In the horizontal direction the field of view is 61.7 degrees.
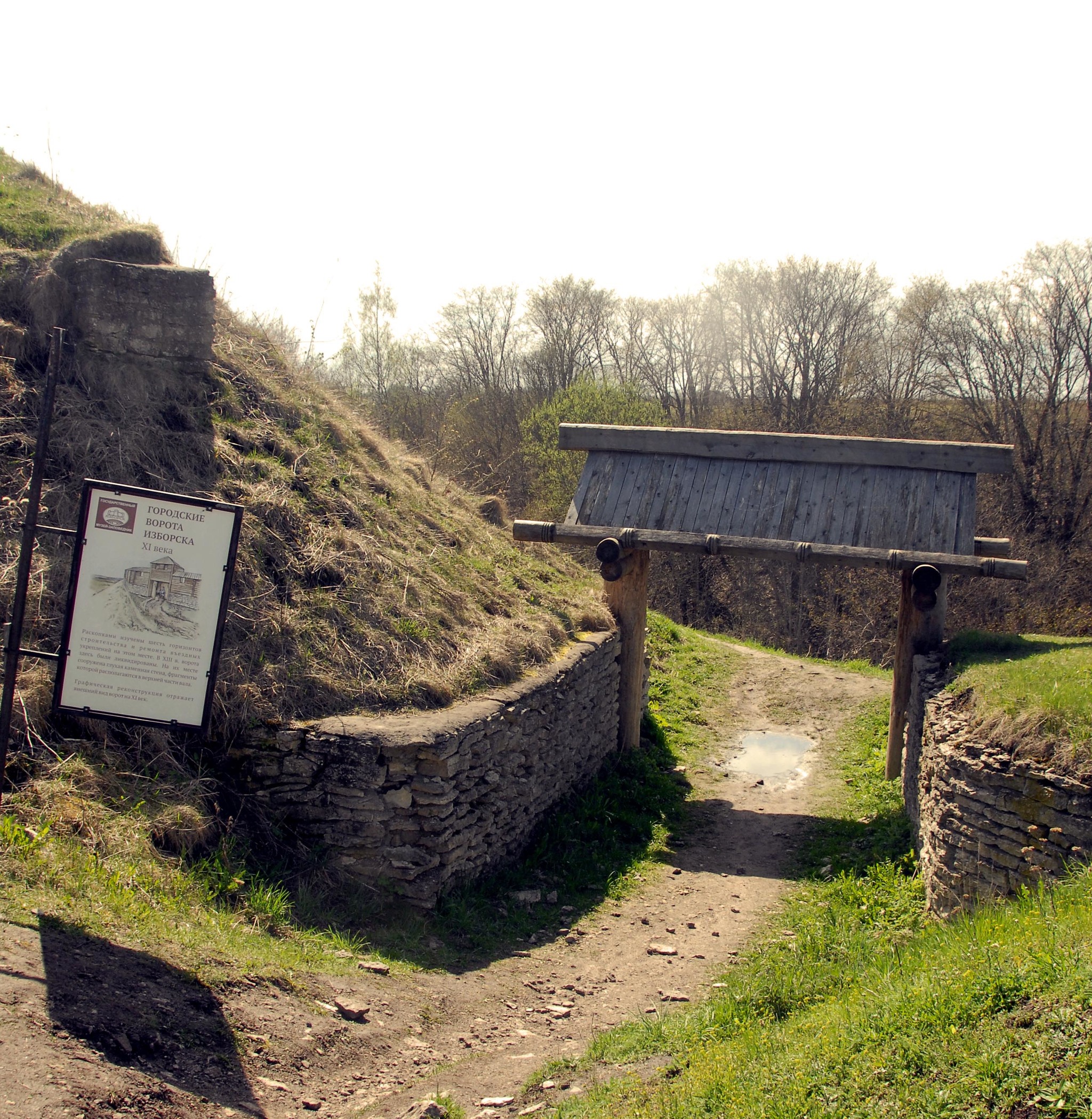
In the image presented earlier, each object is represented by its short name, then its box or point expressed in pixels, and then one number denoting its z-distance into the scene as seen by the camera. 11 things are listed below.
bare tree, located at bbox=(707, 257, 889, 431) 27.17
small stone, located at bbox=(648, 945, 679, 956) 6.12
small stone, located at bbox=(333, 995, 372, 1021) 4.55
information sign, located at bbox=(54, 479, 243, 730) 4.59
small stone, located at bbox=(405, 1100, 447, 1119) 3.81
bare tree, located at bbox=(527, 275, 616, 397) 33.19
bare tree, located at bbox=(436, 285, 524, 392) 34.34
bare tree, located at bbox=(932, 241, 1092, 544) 22.34
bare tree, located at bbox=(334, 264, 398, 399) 28.67
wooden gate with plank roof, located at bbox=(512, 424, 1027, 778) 8.98
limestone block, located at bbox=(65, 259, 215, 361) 8.58
